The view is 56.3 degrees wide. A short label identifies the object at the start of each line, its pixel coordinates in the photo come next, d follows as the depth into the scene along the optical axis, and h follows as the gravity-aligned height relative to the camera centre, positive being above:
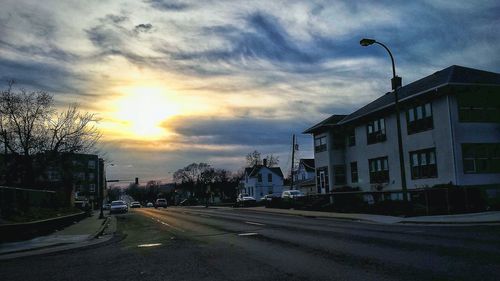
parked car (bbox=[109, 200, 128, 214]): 57.81 -1.03
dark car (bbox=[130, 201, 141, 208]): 99.76 -1.29
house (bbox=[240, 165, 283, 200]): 103.62 +2.90
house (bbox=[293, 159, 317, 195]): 94.20 +4.18
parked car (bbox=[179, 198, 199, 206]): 106.45 -1.19
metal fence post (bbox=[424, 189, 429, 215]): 27.08 -0.83
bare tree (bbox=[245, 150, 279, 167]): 137.75 +9.76
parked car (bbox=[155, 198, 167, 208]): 86.04 -1.07
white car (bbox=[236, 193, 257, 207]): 64.39 -0.98
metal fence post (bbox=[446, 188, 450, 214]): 27.37 -0.69
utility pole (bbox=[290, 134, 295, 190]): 64.75 +6.46
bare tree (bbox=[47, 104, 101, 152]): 47.75 +6.25
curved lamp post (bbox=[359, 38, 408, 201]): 26.66 +5.98
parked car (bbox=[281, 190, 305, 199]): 57.05 -0.08
